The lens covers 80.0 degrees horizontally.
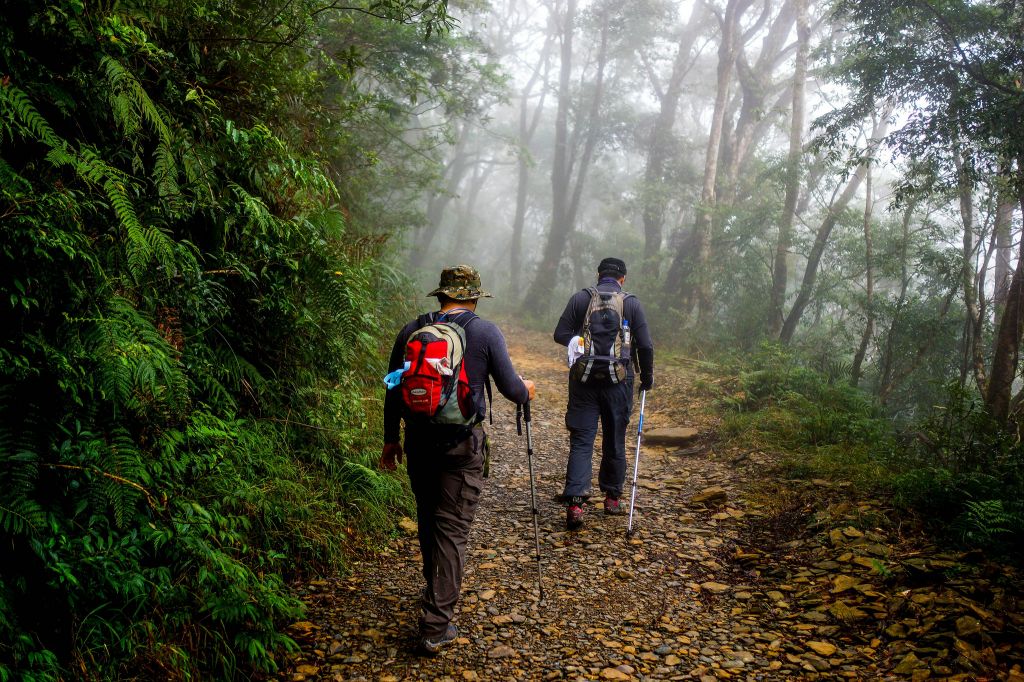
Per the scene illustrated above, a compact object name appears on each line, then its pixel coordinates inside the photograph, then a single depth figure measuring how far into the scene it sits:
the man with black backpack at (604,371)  5.89
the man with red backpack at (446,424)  3.68
